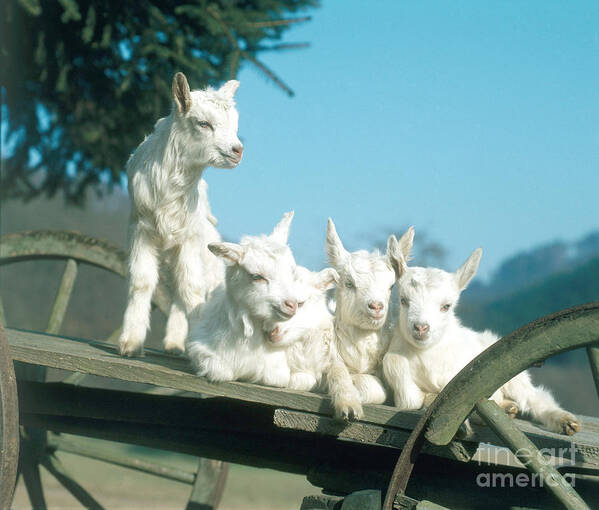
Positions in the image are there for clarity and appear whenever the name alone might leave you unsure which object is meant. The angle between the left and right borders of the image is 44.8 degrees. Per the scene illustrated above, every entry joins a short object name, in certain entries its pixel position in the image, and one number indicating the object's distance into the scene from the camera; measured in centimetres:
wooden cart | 264
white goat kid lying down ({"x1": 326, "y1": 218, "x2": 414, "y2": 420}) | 334
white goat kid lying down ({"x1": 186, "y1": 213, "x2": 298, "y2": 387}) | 320
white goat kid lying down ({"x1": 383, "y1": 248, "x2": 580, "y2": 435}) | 320
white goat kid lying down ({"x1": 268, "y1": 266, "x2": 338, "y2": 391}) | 335
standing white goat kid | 384
